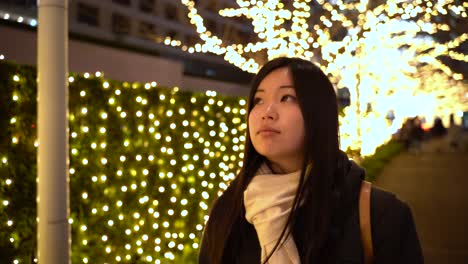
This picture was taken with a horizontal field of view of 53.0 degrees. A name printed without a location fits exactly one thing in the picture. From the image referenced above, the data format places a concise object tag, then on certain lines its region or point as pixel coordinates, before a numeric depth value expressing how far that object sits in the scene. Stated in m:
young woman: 1.58
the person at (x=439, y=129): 22.70
